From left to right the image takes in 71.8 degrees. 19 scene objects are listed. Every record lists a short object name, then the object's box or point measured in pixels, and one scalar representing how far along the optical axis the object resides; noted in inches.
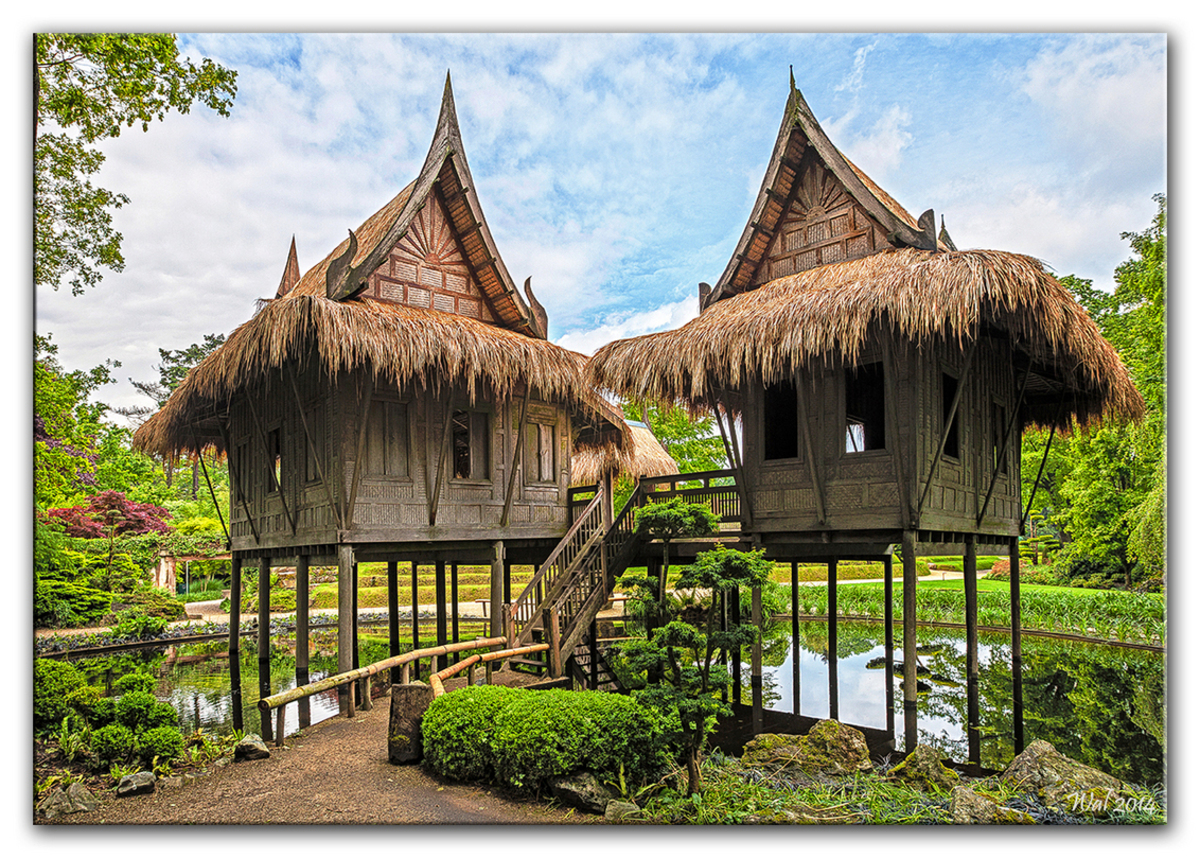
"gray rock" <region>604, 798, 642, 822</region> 203.9
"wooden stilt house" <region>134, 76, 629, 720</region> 365.4
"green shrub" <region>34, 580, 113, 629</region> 593.6
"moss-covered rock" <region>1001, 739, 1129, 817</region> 214.7
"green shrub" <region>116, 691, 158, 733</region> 252.8
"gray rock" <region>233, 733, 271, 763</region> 254.8
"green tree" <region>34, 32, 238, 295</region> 225.9
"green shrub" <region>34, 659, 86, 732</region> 248.5
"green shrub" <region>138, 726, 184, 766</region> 241.4
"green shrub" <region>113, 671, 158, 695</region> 278.1
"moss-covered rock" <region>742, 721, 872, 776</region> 288.4
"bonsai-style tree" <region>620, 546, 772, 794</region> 257.8
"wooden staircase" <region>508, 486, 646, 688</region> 375.9
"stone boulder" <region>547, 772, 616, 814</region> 206.2
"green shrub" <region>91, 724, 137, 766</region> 237.8
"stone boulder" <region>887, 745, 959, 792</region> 266.2
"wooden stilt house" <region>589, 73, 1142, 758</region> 309.0
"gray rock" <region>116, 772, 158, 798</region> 216.7
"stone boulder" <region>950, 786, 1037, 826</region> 206.4
